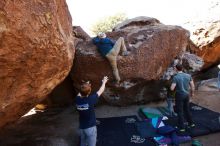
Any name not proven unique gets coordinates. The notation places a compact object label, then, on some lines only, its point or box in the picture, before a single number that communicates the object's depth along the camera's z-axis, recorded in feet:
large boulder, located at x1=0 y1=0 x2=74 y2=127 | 7.38
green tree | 58.59
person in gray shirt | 11.05
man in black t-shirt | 9.18
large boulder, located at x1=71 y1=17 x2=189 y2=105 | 13.73
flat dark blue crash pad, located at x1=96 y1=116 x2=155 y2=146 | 10.99
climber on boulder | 13.10
